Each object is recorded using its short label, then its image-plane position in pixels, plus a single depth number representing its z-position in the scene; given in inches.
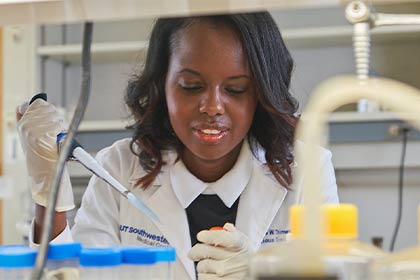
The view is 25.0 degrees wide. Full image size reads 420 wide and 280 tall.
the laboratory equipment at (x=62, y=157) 35.2
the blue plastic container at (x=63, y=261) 36.5
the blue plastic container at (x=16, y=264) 35.7
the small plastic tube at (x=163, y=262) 36.4
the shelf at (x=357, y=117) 94.6
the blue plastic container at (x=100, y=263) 36.2
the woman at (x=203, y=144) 54.1
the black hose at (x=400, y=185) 95.6
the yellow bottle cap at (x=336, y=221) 31.3
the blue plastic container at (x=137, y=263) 36.3
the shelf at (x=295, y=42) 94.3
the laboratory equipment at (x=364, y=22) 35.1
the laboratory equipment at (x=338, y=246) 30.4
